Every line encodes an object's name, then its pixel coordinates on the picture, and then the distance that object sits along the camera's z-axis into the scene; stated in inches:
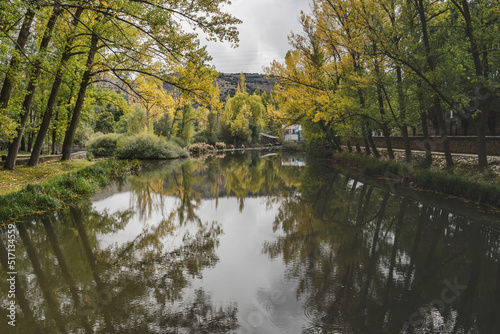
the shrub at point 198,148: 1656.0
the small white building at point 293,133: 2801.4
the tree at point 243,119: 2172.7
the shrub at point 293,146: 1845.7
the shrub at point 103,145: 1273.3
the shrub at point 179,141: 1648.9
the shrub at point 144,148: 1163.9
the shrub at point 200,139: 1996.8
